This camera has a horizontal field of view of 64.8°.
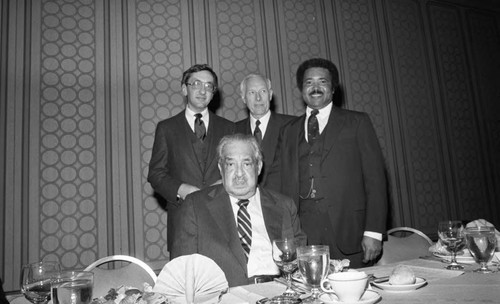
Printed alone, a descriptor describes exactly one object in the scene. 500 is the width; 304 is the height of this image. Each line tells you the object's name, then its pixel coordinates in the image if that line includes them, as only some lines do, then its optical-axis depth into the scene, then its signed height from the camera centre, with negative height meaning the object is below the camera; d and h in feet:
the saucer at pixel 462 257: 5.27 -0.98
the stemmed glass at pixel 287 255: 4.10 -0.58
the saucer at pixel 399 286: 3.92 -0.96
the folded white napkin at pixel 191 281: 3.71 -0.72
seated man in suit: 5.81 -0.26
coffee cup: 3.45 -0.80
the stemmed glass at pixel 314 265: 3.72 -0.64
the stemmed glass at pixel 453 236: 5.18 -0.66
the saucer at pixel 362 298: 3.49 -0.95
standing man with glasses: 8.81 +1.46
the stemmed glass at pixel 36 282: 3.91 -0.64
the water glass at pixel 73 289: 3.25 -0.61
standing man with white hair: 9.32 +1.98
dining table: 3.62 -1.01
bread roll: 3.99 -0.88
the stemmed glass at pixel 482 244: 4.52 -0.69
